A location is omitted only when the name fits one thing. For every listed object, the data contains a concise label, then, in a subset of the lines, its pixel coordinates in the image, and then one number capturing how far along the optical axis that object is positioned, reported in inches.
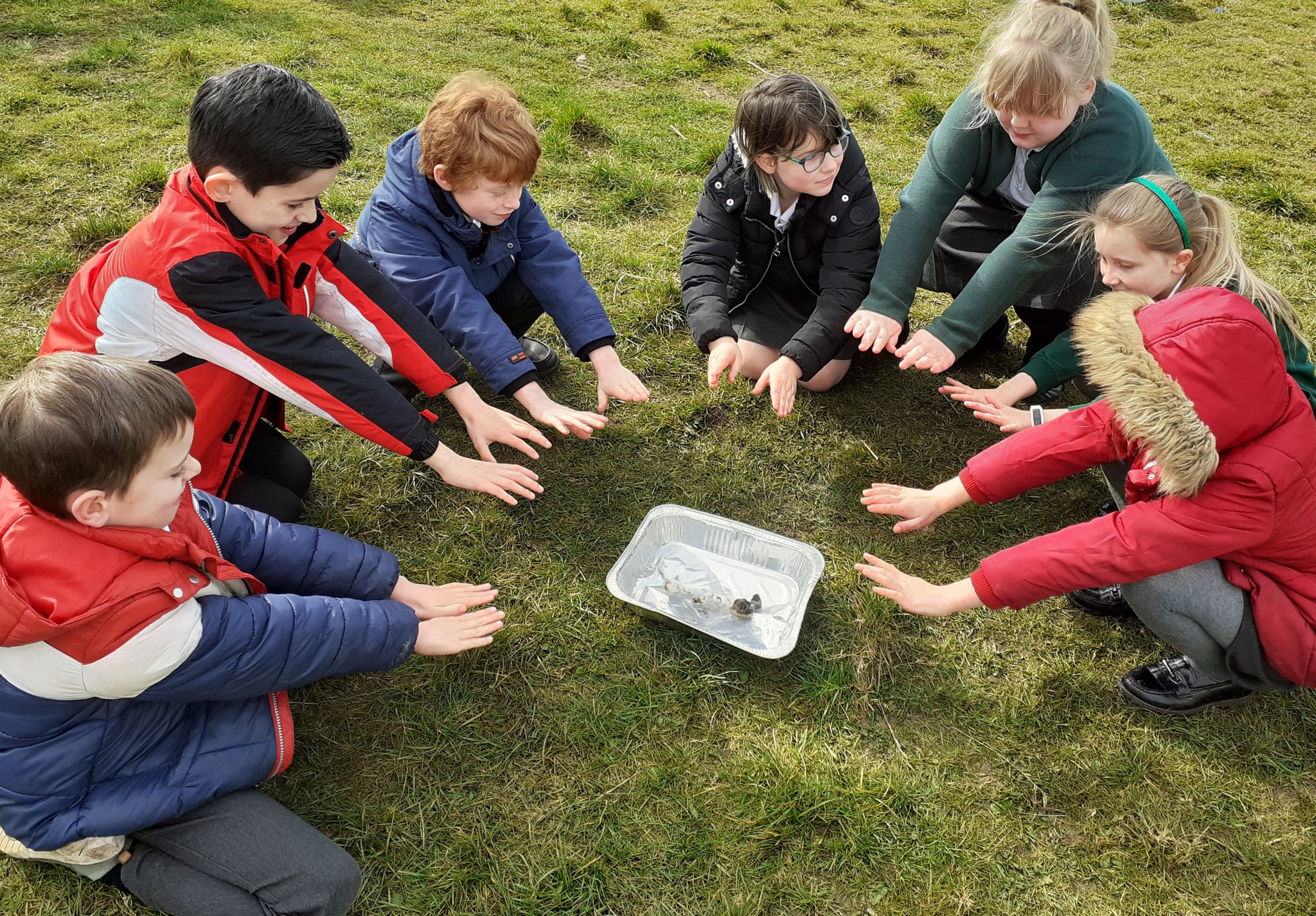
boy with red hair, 103.4
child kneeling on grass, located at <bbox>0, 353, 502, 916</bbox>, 61.6
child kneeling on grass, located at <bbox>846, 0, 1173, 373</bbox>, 98.9
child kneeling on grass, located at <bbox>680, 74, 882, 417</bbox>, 107.0
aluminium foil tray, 96.0
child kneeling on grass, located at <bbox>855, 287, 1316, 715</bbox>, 72.4
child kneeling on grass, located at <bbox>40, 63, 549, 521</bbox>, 80.5
